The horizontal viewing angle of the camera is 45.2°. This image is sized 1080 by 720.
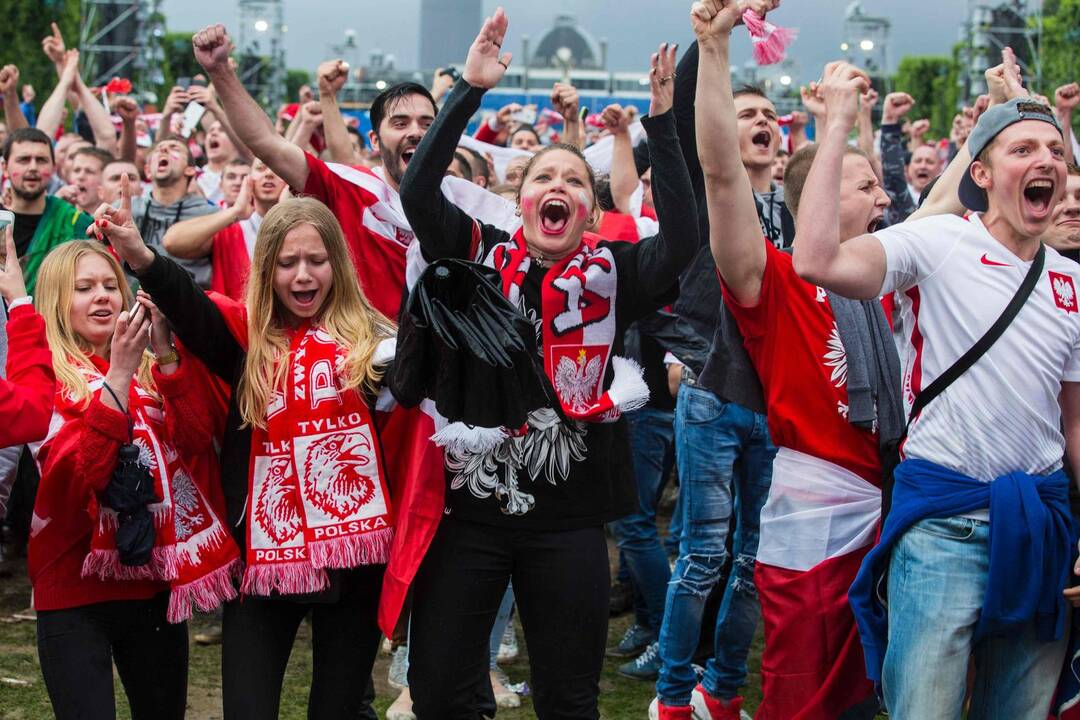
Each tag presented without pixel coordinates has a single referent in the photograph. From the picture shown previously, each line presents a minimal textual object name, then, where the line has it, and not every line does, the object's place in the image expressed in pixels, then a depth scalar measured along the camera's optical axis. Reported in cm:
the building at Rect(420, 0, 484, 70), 15550
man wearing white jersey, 319
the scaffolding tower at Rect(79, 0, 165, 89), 2336
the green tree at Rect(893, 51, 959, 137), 3250
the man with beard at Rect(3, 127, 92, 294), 622
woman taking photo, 364
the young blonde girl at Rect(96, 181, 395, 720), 367
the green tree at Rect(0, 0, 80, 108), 2264
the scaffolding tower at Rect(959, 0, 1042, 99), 2169
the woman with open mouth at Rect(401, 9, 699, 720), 370
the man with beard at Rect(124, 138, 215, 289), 689
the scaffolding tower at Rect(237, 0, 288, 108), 3409
